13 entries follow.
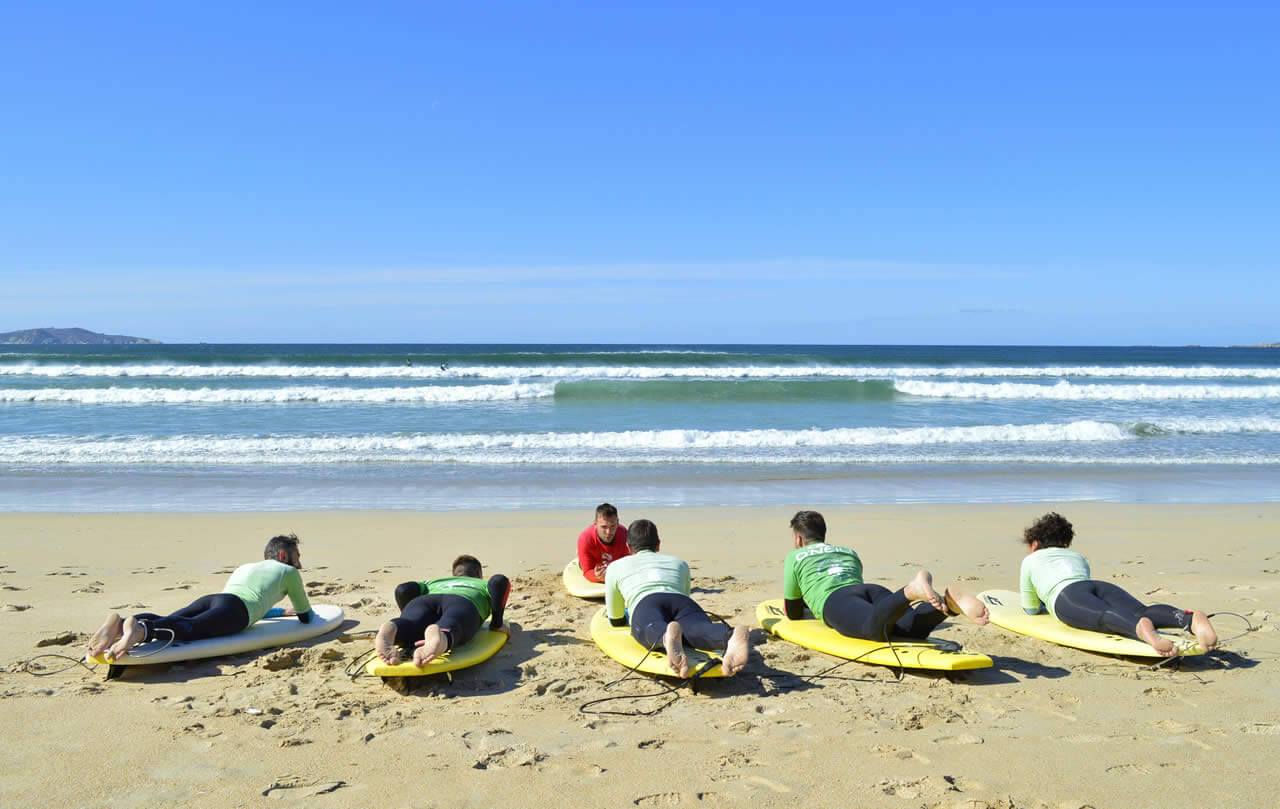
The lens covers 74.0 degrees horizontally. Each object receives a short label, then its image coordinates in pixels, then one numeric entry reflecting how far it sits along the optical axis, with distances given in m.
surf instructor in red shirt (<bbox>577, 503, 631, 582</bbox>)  6.51
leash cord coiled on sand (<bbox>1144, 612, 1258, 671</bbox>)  4.73
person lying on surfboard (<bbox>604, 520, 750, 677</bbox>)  4.29
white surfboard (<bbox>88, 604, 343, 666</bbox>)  4.61
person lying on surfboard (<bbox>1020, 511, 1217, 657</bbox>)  4.68
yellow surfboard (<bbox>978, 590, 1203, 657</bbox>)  4.76
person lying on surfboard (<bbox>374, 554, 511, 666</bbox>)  4.41
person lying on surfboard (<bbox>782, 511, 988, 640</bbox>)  4.36
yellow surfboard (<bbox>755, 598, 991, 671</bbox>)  4.51
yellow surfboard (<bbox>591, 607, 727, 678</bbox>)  4.37
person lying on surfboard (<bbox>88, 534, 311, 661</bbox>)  4.48
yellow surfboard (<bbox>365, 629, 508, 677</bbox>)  4.38
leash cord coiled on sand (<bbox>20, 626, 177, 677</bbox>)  4.63
